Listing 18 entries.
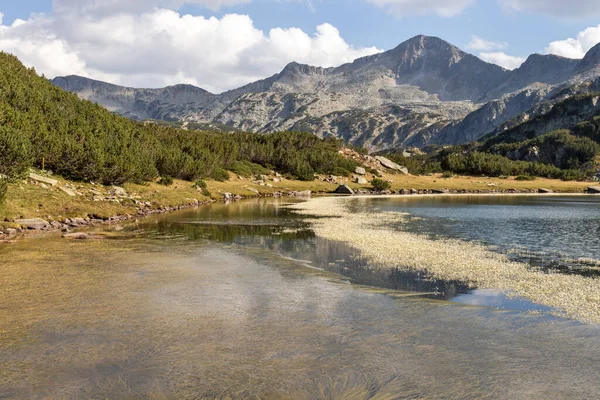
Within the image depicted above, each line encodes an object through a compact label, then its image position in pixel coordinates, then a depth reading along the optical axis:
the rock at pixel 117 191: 55.53
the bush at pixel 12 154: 40.91
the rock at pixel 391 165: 150.25
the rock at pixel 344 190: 106.69
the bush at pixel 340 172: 128.62
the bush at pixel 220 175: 95.19
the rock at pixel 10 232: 33.11
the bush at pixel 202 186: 79.57
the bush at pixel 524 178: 144.12
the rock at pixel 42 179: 47.04
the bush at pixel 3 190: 34.84
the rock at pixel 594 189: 123.52
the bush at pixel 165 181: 74.38
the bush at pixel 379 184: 117.00
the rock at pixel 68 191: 47.69
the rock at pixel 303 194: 99.12
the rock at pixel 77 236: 32.88
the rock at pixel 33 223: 35.84
